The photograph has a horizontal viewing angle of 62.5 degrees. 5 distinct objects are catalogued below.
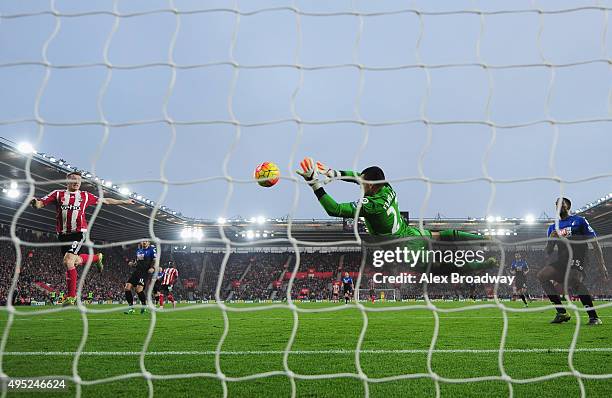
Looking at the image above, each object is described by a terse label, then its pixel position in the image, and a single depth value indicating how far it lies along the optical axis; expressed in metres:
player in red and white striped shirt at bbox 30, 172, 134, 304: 6.43
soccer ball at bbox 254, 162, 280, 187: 5.22
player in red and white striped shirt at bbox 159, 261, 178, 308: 15.16
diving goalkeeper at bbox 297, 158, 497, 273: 4.74
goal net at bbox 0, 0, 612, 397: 3.24
